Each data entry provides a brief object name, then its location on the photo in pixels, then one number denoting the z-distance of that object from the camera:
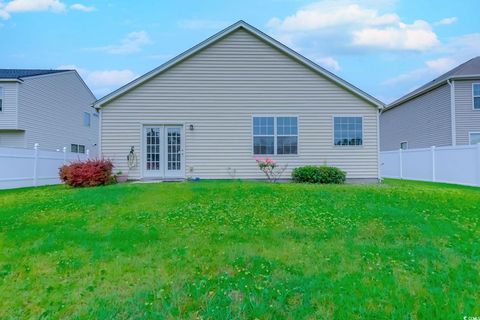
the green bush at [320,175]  12.66
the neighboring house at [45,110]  19.17
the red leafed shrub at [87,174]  12.28
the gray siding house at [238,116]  13.37
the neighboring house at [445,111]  17.61
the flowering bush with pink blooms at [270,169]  13.15
